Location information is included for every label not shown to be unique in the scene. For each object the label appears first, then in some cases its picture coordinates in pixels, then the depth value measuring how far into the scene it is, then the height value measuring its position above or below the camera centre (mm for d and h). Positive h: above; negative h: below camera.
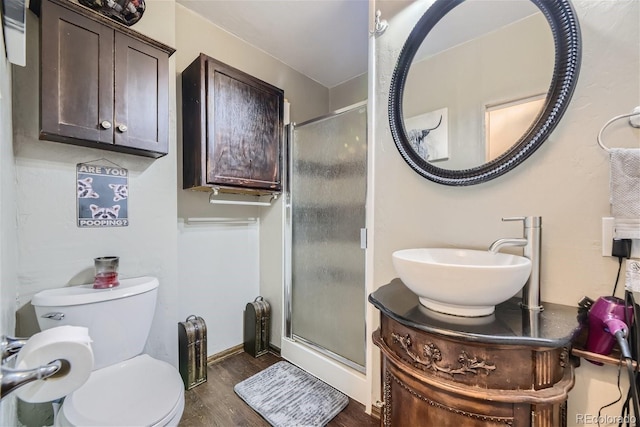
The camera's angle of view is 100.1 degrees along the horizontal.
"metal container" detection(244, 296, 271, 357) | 2156 -943
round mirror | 966 +543
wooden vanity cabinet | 702 -468
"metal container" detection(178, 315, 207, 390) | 1735 -920
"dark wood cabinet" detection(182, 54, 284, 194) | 1695 +568
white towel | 776 +63
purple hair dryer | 750 -319
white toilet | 978 -712
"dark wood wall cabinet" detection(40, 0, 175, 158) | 1205 +648
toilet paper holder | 519 -341
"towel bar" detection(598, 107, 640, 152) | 828 +285
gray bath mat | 1508 -1155
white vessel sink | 761 -213
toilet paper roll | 664 -376
